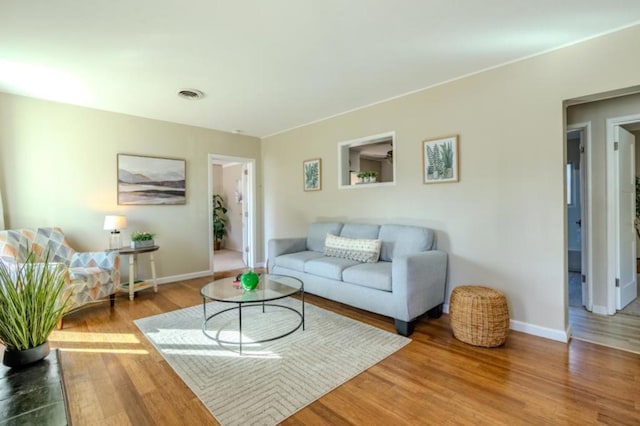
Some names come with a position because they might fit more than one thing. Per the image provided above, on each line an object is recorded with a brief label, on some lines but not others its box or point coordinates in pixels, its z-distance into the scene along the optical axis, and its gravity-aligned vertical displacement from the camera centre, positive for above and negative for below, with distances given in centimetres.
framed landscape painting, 405 +50
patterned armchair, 289 -48
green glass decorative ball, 263 -61
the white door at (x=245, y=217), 558 -7
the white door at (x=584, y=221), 308 -14
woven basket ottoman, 232 -87
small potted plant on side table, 378 -32
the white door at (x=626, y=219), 294 -13
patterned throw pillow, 326 -43
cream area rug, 173 -108
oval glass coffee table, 243 -70
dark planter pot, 132 -63
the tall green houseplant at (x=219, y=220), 749 -16
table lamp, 363 -14
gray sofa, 256 -62
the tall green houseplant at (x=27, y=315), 127 -44
